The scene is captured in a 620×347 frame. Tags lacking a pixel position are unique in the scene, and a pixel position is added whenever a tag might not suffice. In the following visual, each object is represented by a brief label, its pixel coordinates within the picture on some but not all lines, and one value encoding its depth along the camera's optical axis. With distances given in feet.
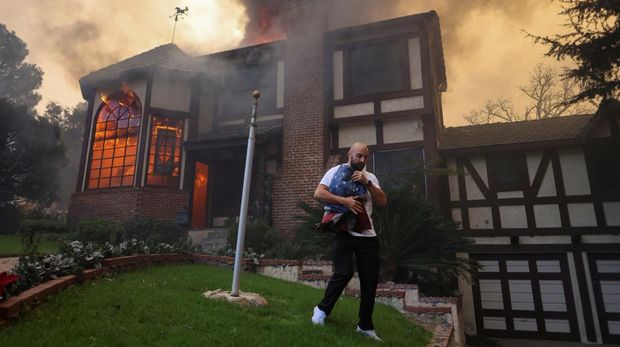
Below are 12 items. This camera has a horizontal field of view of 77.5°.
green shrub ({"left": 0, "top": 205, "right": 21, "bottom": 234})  45.14
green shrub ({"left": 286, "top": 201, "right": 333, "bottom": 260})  22.81
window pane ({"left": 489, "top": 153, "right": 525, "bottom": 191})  34.58
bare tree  62.90
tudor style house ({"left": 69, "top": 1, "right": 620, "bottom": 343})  32.19
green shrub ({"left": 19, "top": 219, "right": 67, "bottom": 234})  36.37
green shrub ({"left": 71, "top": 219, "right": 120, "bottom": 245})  32.30
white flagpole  13.78
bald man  10.97
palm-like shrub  20.80
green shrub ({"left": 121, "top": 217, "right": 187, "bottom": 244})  33.24
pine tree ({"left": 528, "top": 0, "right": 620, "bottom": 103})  26.35
